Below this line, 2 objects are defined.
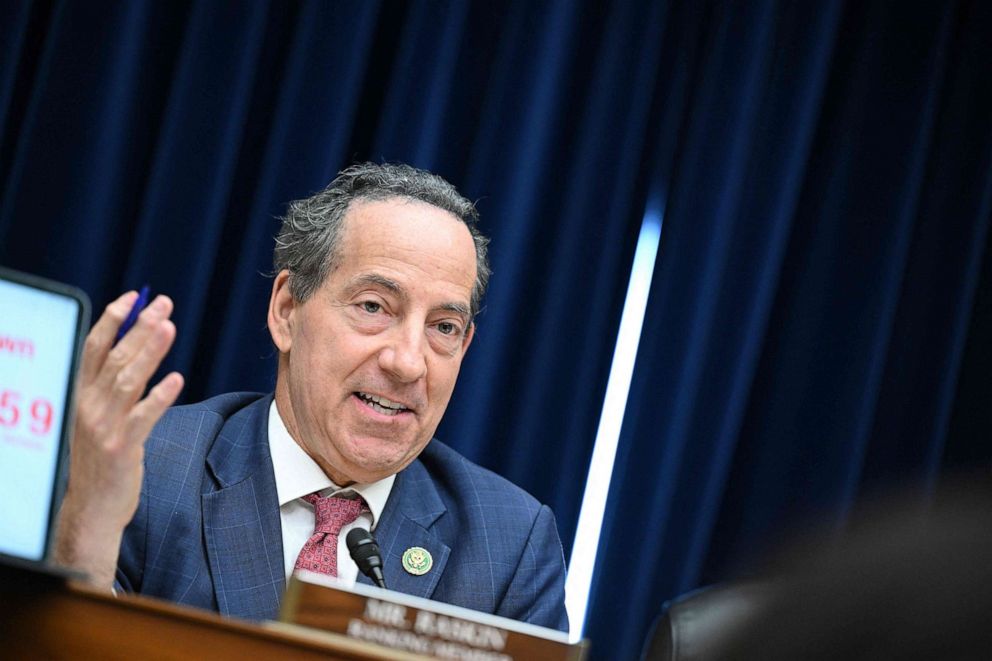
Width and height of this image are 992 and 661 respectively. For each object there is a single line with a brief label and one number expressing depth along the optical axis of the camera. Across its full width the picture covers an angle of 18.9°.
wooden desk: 1.58
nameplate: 1.65
